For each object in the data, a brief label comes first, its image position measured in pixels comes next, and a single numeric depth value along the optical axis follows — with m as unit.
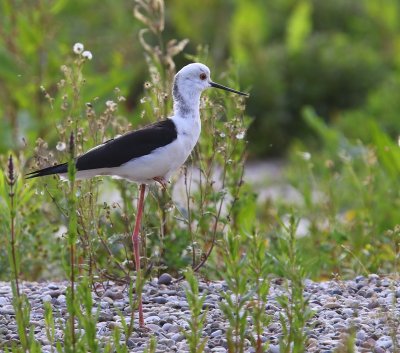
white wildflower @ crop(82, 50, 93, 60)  9.46
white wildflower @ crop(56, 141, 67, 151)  9.14
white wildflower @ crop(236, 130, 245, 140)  9.69
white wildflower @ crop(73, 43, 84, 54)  9.57
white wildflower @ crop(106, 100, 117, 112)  9.70
